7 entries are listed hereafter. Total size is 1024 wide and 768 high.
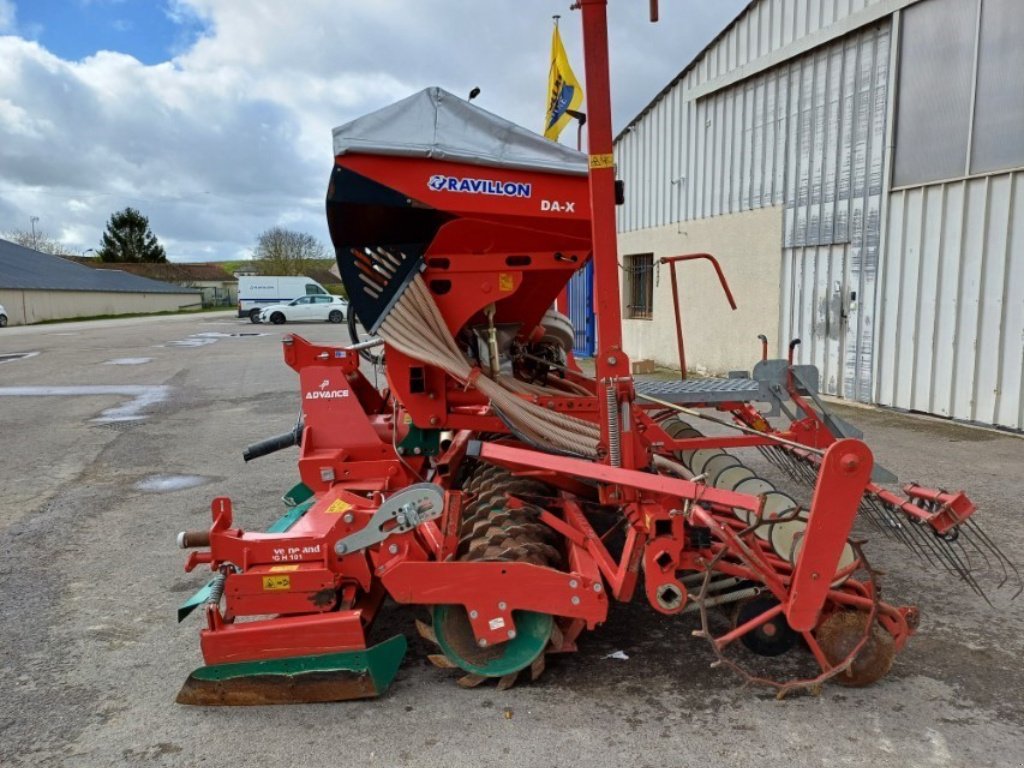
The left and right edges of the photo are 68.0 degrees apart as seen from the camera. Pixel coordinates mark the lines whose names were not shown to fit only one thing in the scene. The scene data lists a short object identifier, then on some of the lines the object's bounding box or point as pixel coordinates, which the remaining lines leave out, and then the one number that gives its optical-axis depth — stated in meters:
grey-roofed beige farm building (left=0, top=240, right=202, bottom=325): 39.97
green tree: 78.19
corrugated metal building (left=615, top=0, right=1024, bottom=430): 7.99
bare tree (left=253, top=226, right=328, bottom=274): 63.44
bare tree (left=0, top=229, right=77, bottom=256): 76.06
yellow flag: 5.95
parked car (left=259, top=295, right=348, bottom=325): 35.69
